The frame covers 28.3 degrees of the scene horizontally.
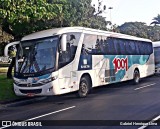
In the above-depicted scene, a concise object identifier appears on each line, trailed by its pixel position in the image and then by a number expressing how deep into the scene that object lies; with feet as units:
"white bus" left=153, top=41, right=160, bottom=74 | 85.35
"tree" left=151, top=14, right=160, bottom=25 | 292.65
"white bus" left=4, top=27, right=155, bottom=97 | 41.65
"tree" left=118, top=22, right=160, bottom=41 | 238.89
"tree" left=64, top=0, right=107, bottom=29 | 60.85
